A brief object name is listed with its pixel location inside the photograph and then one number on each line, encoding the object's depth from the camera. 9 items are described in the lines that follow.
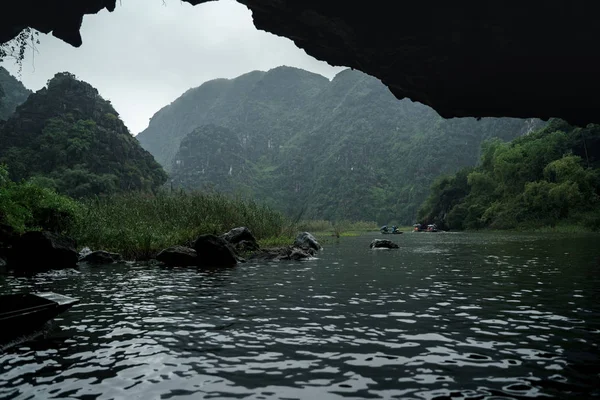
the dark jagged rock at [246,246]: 21.64
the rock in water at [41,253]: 16.05
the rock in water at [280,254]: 20.17
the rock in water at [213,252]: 17.62
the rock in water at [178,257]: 17.58
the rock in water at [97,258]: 18.17
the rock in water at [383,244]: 30.17
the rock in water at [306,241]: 25.75
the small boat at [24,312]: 6.09
